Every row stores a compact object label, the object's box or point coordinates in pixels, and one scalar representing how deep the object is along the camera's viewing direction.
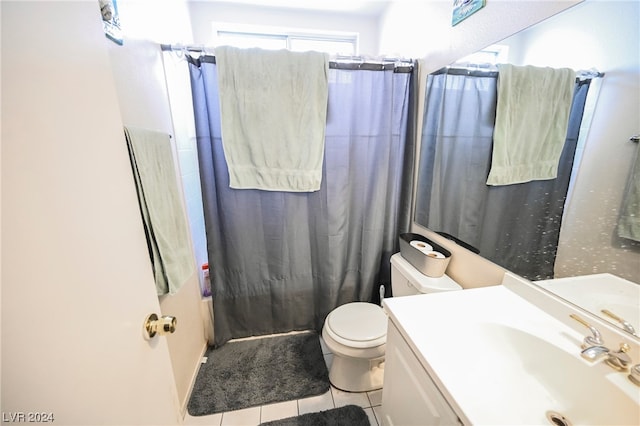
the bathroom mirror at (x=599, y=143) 0.64
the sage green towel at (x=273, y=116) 1.29
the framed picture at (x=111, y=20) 0.76
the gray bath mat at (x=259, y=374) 1.38
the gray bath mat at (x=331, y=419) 1.25
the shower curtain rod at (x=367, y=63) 1.39
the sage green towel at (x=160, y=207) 0.86
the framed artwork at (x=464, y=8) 1.03
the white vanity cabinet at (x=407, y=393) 0.66
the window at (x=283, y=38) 1.77
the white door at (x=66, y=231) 0.31
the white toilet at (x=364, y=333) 1.25
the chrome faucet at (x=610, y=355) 0.61
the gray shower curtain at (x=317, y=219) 1.44
